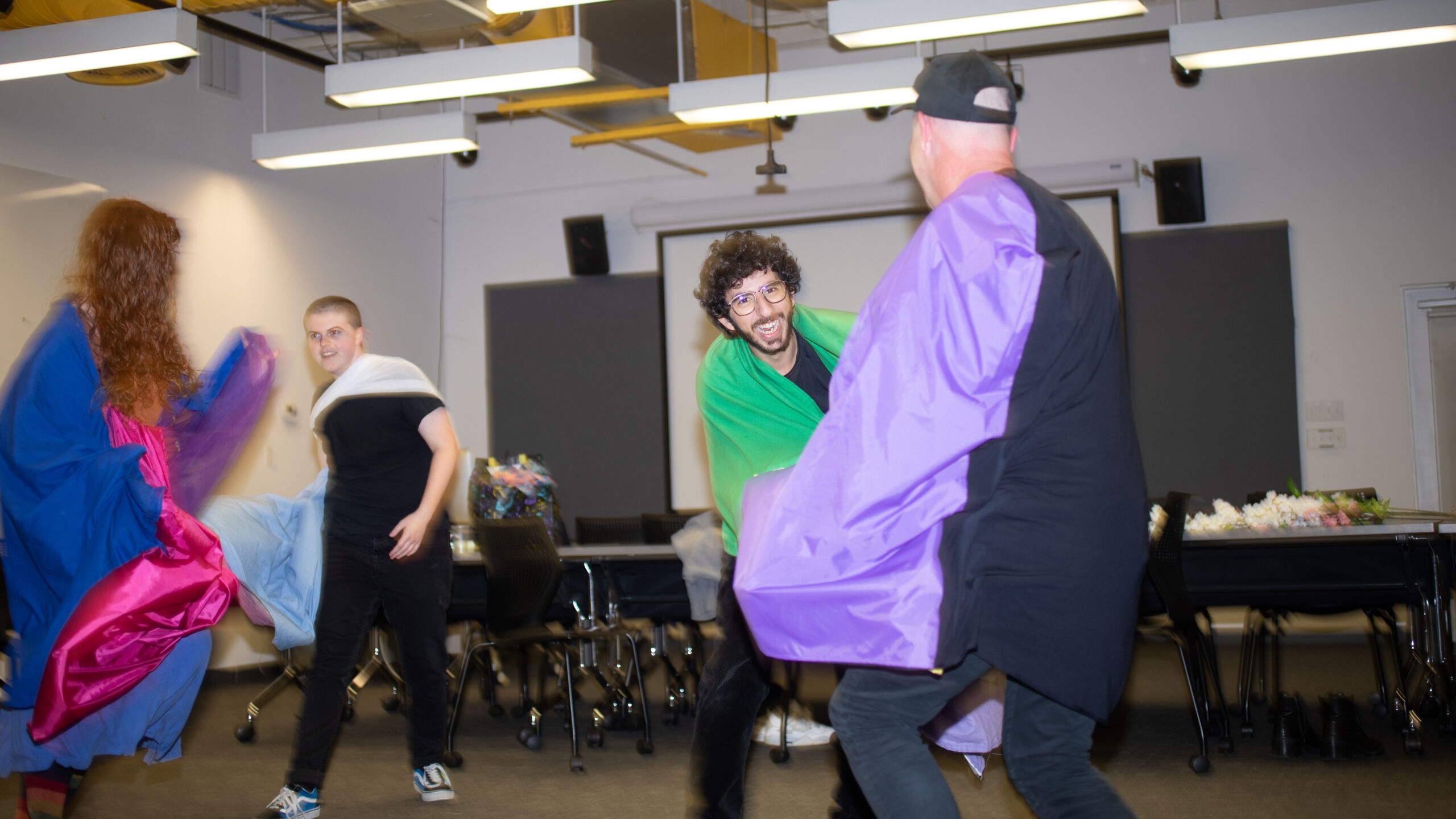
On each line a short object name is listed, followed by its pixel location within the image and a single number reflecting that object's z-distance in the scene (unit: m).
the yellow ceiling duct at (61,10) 5.00
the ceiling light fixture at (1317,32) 4.76
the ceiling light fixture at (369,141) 6.02
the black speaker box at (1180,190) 7.41
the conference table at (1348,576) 4.08
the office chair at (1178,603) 4.01
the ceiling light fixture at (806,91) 5.50
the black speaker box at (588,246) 8.70
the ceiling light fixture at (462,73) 5.04
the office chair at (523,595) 4.44
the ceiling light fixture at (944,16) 4.50
